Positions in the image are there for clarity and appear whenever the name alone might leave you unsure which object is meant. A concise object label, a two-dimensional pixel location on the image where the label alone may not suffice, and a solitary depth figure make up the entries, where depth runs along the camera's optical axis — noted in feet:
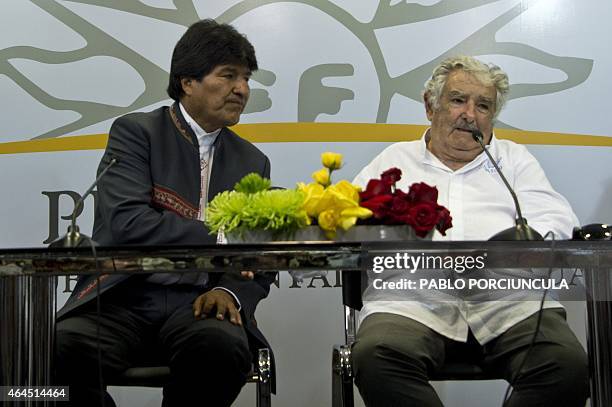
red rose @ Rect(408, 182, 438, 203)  15.86
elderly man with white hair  16.37
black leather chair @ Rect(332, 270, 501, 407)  16.78
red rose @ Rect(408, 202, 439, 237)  15.74
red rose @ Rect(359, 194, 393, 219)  15.78
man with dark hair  16.65
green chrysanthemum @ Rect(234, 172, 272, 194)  15.91
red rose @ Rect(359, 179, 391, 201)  15.88
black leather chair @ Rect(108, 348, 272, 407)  16.71
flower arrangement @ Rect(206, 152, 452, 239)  15.72
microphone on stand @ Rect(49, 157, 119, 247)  15.73
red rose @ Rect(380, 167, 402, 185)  15.97
